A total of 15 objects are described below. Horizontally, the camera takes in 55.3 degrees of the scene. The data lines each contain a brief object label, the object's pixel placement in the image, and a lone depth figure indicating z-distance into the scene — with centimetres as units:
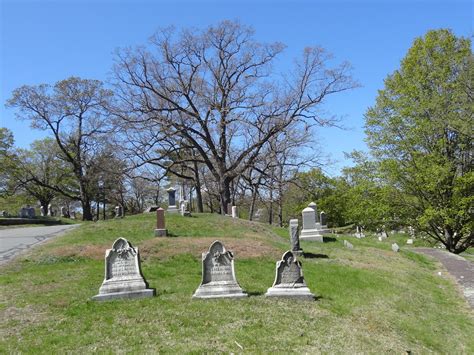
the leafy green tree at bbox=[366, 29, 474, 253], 2280
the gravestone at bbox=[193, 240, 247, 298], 914
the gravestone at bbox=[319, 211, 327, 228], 2875
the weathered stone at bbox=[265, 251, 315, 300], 934
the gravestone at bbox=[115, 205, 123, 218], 3716
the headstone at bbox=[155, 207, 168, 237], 1842
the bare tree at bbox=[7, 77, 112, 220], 3975
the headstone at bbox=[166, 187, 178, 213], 2834
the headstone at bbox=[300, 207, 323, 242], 2253
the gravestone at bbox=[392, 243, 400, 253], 2109
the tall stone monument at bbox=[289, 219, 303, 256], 1552
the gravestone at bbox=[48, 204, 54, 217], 4522
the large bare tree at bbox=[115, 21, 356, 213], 3123
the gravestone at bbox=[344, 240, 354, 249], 2063
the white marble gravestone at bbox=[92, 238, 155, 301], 898
